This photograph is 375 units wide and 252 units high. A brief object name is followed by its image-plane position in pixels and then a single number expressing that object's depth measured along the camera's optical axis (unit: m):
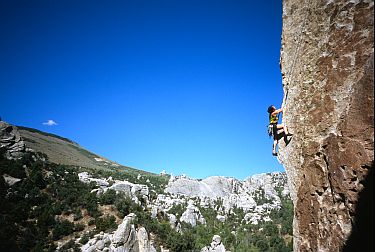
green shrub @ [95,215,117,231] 34.75
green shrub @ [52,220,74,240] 32.53
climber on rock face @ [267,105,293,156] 8.55
